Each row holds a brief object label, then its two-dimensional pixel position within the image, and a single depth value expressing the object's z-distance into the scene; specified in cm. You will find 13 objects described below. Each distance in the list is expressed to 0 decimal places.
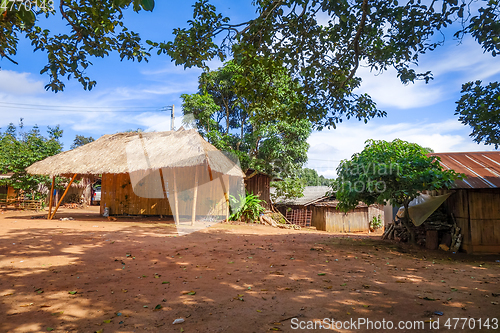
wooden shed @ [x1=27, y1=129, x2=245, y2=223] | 1242
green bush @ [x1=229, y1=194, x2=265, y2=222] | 1355
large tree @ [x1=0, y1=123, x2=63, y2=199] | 1573
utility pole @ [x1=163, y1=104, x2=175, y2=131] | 2269
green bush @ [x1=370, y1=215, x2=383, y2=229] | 1911
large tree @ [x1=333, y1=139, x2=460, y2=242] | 667
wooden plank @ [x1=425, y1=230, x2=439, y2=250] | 786
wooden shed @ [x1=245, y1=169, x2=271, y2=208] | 1560
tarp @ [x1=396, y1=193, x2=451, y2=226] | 775
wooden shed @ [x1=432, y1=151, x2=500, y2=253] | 732
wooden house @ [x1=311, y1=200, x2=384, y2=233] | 1783
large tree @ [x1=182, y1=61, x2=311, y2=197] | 1594
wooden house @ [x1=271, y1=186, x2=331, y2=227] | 1777
